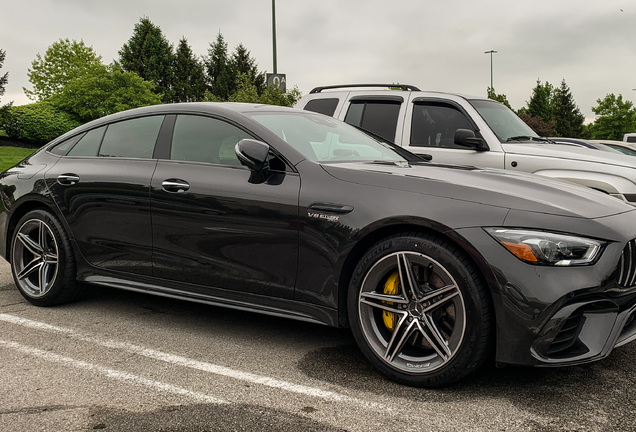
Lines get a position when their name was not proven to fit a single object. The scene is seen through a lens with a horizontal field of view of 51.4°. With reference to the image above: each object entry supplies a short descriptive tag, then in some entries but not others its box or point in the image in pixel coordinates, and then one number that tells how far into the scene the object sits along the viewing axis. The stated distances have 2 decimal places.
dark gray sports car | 3.13
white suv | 6.57
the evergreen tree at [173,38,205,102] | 68.21
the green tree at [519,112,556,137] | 63.81
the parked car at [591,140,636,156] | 19.11
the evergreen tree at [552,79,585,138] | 87.69
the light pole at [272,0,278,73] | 23.33
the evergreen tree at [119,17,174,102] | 66.56
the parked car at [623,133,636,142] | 33.22
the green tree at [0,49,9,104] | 30.25
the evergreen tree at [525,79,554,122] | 92.44
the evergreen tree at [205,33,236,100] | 72.06
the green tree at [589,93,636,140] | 77.94
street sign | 17.53
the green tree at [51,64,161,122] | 36.34
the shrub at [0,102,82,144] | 34.19
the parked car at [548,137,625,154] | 15.38
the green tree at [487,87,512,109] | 74.06
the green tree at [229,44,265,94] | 72.44
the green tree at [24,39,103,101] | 55.78
